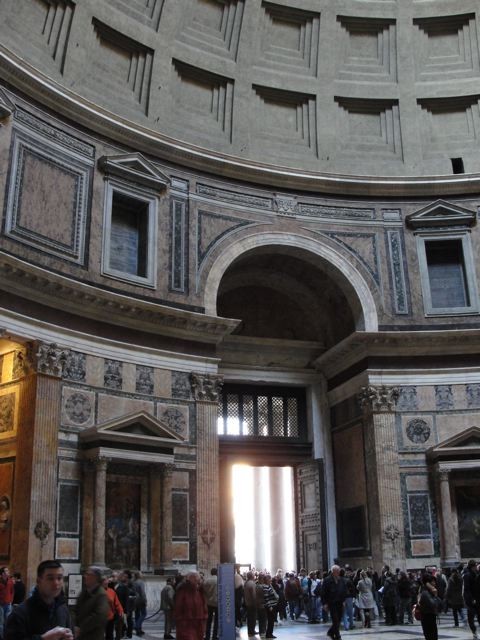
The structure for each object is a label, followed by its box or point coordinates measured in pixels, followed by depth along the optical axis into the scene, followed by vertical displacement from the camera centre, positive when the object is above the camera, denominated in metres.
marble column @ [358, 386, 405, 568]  20.84 +2.09
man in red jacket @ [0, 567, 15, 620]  12.10 -0.48
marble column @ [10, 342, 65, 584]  16.36 +2.26
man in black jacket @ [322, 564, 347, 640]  13.05 -0.69
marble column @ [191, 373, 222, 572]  19.42 +2.22
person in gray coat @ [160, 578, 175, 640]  14.15 -0.92
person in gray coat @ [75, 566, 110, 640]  5.94 -0.39
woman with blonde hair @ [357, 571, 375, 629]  16.39 -0.95
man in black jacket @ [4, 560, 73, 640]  4.12 -0.29
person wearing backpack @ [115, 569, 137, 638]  13.48 -0.67
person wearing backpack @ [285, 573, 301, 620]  18.89 -0.94
